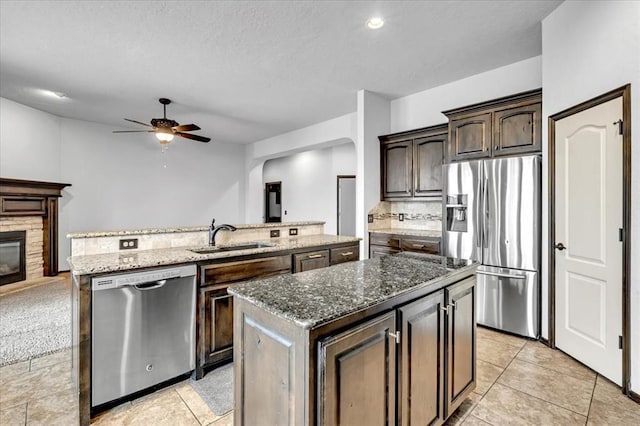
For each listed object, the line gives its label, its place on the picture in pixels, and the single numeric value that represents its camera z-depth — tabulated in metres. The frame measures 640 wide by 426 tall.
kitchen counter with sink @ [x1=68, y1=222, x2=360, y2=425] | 1.79
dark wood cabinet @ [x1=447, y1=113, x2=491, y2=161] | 3.35
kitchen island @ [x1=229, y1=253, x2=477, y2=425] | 1.02
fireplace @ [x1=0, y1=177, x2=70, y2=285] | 4.64
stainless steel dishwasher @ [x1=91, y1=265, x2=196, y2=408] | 1.86
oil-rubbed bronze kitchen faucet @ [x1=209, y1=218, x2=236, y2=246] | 2.83
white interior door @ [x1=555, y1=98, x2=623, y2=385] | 2.19
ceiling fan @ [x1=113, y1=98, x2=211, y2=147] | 4.18
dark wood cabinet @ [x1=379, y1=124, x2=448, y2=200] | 4.05
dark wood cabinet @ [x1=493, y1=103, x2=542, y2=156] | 3.01
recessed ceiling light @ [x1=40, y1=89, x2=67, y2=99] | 4.31
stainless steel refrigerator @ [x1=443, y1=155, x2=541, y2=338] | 2.92
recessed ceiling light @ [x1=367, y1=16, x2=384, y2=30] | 2.69
